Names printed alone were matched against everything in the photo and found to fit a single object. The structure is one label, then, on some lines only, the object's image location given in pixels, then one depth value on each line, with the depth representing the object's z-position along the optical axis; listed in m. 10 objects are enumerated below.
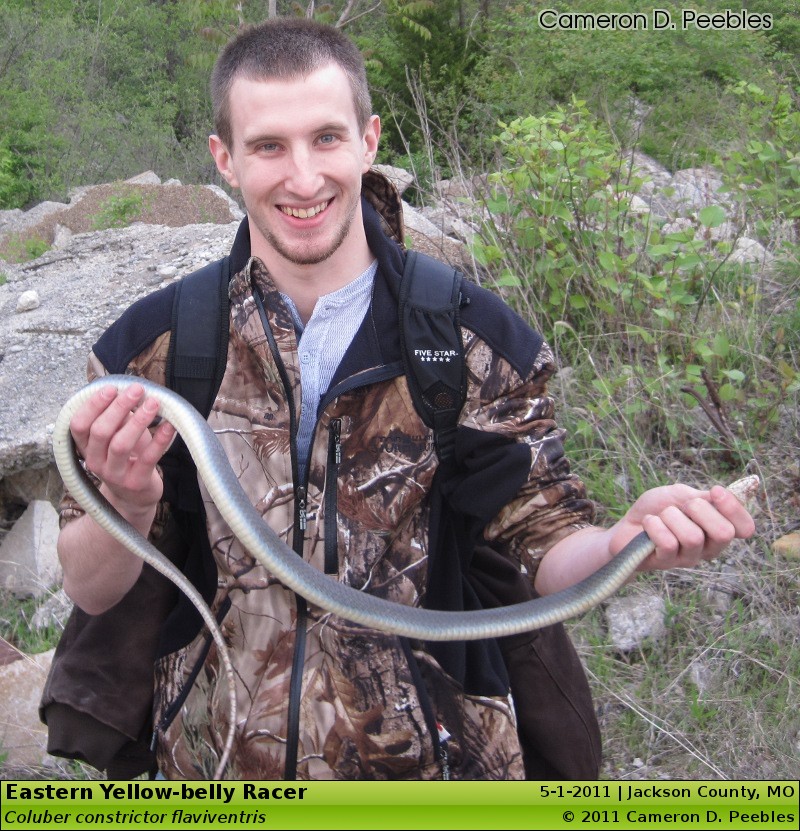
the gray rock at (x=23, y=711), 3.23
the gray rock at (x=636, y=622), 3.60
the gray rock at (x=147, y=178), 12.70
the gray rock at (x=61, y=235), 9.03
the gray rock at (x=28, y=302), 6.25
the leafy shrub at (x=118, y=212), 8.65
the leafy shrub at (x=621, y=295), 4.27
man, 2.22
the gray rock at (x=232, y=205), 8.85
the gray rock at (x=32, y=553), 4.50
